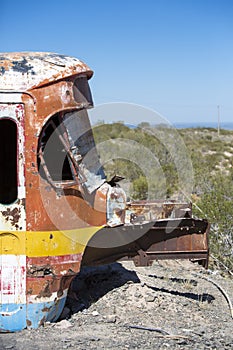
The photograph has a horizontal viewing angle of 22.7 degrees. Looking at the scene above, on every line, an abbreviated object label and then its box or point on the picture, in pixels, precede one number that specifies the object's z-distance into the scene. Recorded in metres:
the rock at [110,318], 6.46
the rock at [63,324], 6.28
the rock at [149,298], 7.04
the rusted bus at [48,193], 5.93
